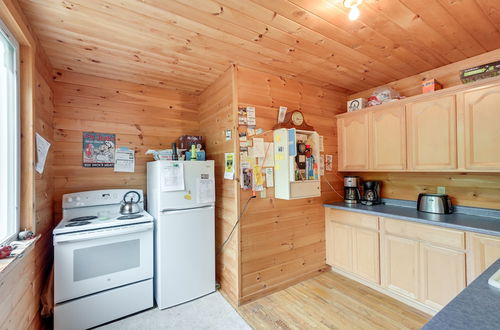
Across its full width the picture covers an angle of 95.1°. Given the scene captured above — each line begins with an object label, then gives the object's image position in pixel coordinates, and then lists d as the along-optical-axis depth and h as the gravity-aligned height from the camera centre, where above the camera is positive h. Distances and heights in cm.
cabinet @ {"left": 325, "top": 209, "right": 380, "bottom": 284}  245 -93
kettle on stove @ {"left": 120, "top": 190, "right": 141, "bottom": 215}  235 -41
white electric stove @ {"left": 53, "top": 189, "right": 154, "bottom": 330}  186 -84
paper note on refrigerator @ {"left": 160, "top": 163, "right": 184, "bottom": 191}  222 -10
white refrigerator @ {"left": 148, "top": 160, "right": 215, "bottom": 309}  221 -62
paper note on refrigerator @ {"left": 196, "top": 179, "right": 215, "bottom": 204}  238 -26
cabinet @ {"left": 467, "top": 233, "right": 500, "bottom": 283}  172 -69
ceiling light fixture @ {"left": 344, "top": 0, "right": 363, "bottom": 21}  141 +99
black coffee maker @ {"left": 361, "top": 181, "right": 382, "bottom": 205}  276 -36
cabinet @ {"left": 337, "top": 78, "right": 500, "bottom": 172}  194 +30
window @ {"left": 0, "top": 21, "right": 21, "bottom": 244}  140 +21
